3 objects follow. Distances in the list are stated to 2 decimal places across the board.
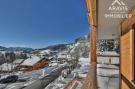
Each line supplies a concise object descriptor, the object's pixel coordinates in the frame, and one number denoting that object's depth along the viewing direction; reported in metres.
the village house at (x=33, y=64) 17.10
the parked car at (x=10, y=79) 9.73
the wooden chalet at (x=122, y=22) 1.50
